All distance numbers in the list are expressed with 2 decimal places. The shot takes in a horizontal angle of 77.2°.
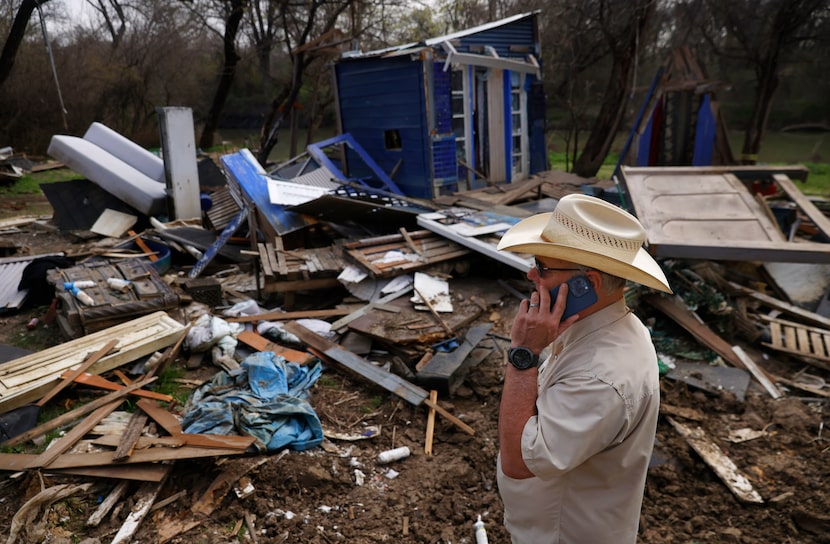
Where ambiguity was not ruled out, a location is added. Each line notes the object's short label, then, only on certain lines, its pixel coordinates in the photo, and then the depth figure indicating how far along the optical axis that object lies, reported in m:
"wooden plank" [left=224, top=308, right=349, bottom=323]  6.89
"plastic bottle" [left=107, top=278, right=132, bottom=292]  6.82
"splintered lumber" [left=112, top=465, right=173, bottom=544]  3.53
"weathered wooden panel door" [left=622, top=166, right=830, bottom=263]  5.88
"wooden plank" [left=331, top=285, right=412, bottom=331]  6.66
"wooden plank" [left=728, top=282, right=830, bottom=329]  7.17
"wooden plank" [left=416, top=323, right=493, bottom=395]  5.41
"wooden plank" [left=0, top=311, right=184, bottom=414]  4.89
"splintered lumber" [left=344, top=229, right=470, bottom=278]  7.42
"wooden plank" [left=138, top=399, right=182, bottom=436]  4.48
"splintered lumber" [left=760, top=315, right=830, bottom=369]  6.45
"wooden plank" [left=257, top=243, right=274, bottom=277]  7.44
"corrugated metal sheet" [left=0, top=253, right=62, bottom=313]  7.42
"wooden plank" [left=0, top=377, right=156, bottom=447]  4.48
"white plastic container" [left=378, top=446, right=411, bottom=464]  4.50
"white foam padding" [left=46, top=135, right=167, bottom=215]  11.38
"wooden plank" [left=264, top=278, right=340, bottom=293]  7.50
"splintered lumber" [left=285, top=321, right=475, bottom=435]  5.16
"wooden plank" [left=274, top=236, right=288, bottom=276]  7.50
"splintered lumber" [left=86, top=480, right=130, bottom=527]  3.66
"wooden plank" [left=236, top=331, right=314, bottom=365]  5.93
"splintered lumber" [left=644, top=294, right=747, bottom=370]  6.37
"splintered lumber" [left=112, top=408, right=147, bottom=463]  4.04
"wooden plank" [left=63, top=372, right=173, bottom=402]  5.16
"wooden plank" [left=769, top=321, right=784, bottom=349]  6.65
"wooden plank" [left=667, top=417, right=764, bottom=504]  4.26
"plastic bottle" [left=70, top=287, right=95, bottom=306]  6.27
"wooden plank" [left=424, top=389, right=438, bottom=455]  4.70
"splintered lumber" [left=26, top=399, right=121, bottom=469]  4.01
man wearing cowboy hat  1.72
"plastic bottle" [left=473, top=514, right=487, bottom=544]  3.64
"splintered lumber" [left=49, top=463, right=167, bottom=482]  3.94
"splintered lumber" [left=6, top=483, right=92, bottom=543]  3.44
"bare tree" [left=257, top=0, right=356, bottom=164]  14.95
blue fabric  4.50
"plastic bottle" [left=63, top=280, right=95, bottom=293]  6.49
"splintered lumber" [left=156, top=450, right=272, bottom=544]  3.60
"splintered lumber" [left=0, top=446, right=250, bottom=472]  3.99
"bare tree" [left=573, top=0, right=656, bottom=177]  13.84
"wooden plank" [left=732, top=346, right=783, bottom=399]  5.84
